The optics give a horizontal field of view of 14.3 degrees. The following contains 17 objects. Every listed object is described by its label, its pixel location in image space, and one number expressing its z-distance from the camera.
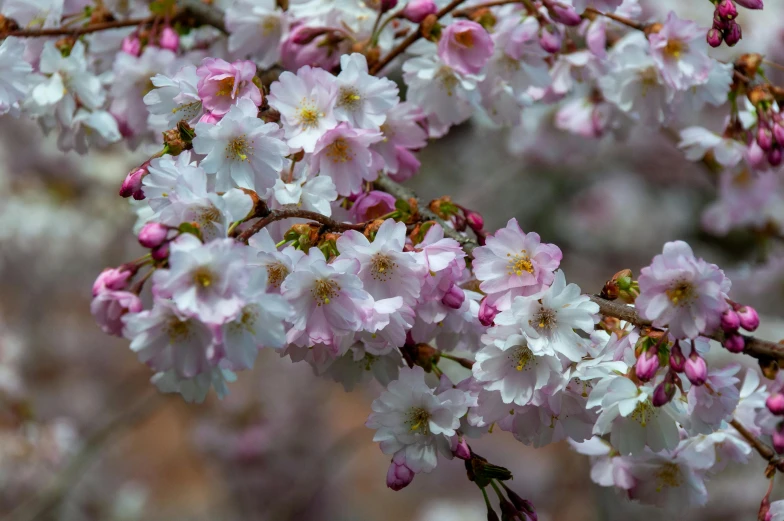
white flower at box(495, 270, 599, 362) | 1.15
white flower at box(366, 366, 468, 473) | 1.17
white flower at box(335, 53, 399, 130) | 1.18
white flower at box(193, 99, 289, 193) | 1.15
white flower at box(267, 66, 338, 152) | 1.18
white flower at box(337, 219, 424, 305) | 1.15
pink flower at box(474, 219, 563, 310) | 1.16
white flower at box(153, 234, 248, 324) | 1.10
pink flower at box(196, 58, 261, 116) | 1.17
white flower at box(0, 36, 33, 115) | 1.20
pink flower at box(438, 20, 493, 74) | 1.23
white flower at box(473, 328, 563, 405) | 1.15
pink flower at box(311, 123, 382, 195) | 1.18
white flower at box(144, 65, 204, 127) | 1.17
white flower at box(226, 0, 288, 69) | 1.28
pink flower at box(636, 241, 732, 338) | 1.13
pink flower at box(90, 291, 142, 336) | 1.12
